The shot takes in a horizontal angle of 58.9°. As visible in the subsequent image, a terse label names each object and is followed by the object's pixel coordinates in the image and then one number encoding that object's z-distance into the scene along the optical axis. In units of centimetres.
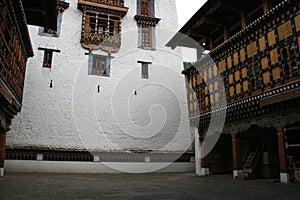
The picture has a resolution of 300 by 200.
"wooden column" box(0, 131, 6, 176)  1057
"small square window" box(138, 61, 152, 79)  1698
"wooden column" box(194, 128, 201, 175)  1320
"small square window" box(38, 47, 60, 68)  1495
